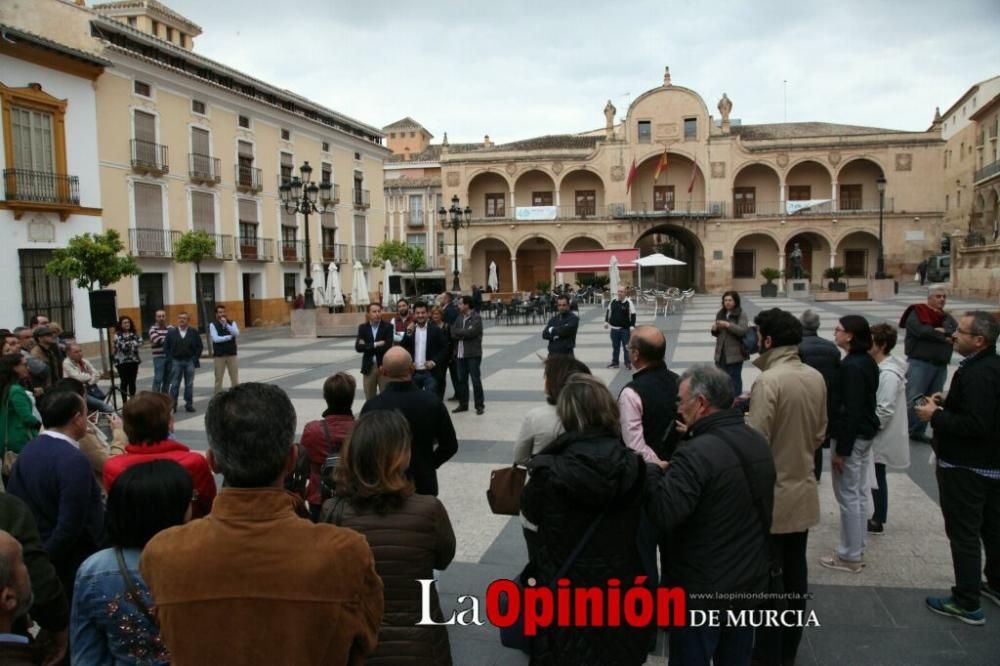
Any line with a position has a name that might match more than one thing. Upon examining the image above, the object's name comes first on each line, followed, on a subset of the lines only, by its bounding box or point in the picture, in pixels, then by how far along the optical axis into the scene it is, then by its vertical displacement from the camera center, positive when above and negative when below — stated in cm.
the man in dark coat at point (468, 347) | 923 -80
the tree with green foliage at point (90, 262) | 1394 +68
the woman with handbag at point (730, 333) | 758 -57
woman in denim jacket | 209 -88
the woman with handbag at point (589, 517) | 245 -85
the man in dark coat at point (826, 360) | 418 -49
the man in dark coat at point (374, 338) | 863 -61
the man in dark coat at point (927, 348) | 709 -72
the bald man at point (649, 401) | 358 -62
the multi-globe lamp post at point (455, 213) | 2481 +271
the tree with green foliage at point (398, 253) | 3509 +185
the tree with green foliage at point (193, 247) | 1972 +130
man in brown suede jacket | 158 -67
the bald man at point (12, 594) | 173 -79
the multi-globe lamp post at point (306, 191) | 1936 +289
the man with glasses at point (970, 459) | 357 -95
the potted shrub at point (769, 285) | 3538 -20
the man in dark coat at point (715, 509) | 262 -86
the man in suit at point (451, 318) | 964 -50
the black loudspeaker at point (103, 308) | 1052 -21
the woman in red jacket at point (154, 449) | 279 -65
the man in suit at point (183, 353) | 1005 -88
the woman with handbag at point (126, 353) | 1007 -86
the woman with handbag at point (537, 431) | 322 -68
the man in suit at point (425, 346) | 826 -70
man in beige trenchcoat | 328 -86
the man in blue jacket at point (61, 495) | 297 -87
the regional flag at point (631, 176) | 4075 +633
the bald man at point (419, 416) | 388 -73
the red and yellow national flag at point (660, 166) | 4057 +697
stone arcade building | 4056 +568
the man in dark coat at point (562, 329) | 959 -60
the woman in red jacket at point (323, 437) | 357 -76
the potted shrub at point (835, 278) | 3091 +8
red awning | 3197 +120
